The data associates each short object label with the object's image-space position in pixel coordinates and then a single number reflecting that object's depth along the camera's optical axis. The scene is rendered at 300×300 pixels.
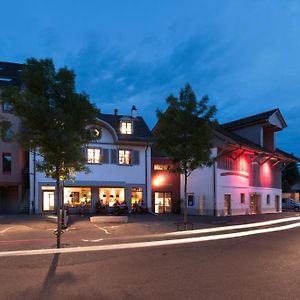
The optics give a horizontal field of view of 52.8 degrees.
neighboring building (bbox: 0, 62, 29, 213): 25.80
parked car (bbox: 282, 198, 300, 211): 41.55
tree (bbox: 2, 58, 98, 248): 10.54
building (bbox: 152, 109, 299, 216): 26.43
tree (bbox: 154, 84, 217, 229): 16.49
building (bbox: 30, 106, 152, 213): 25.03
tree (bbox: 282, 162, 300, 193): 55.79
